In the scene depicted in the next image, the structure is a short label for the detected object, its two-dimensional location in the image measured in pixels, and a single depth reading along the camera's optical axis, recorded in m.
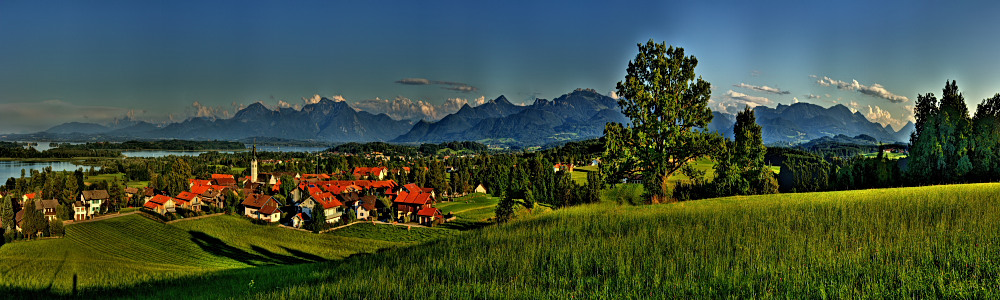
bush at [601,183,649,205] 43.88
